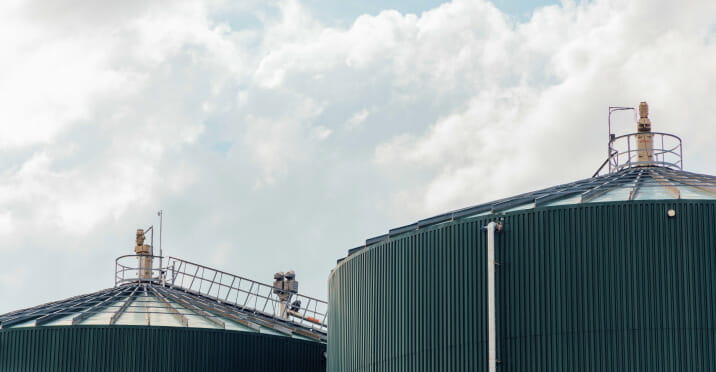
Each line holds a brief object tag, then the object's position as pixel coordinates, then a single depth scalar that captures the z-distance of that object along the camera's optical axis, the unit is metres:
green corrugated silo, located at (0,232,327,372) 55.97
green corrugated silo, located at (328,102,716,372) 38.97
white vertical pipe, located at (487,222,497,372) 40.22
